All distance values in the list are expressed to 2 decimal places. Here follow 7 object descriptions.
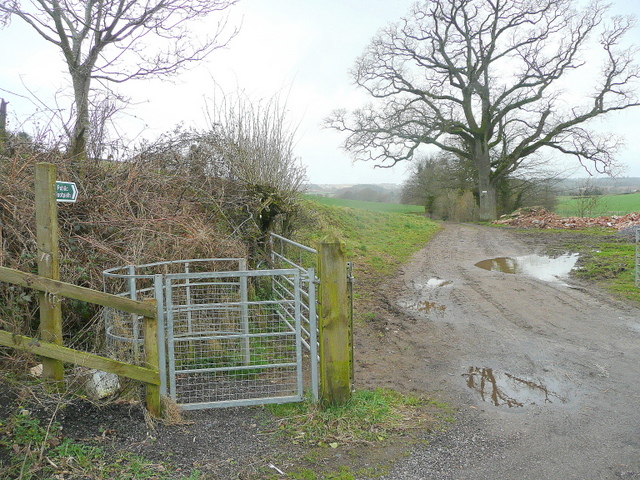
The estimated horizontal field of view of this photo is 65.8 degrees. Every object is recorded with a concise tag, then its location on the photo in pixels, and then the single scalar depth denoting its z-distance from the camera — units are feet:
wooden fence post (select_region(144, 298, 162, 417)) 13.80
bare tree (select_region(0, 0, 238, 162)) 32.42
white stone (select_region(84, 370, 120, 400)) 14.64
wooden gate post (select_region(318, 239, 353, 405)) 14.98
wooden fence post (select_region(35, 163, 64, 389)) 14.23
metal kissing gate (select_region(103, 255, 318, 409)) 14.74
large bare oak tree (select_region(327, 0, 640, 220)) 89.51
